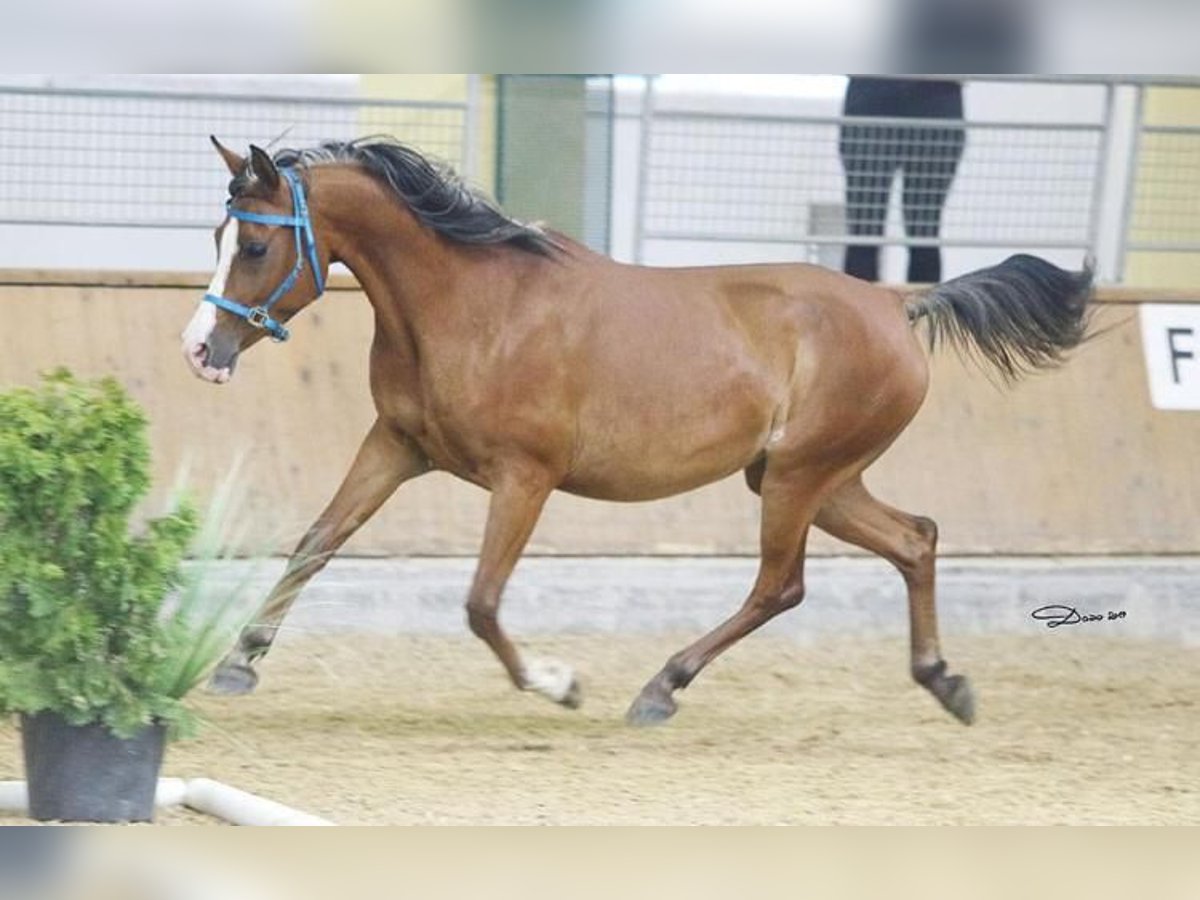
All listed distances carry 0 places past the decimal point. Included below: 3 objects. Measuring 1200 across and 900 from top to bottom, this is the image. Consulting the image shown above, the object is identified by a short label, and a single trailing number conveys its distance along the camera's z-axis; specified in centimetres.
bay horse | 1337
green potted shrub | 967
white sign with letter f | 1797
